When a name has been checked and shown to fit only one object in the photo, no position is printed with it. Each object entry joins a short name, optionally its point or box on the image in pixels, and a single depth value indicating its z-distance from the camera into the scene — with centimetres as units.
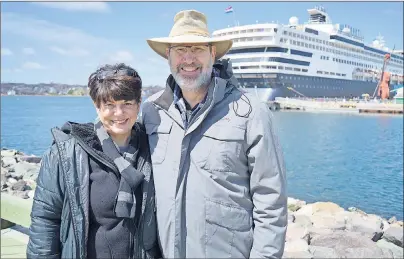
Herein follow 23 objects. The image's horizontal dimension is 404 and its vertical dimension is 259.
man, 177
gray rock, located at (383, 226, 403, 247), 565
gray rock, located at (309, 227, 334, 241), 538
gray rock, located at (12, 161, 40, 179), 1003
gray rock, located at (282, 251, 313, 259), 420
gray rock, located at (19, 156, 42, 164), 1341
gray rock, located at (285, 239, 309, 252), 451
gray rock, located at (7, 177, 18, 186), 839
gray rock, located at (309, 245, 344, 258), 433
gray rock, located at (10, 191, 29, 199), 686
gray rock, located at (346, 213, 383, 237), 600
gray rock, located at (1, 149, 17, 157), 1420
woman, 168
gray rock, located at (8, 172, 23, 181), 952
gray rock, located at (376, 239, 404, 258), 511
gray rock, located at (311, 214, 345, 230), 638
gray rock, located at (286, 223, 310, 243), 516
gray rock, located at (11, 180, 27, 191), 766
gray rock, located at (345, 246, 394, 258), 429
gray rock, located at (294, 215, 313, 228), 630
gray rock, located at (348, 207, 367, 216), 869
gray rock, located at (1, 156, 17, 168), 1163
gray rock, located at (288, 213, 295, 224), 651
